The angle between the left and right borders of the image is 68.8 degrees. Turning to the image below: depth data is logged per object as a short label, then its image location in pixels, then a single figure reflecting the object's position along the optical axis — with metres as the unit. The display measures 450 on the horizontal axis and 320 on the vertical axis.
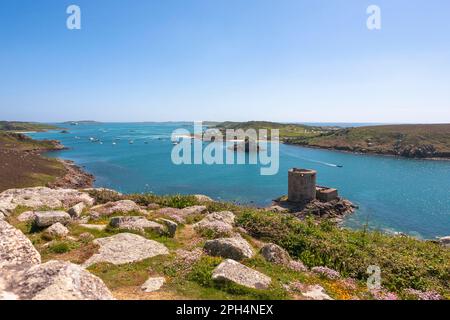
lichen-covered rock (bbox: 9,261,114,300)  8.42
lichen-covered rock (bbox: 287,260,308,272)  16.11
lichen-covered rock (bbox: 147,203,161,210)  28.94
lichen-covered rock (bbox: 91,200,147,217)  24.91
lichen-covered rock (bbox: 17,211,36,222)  22.67
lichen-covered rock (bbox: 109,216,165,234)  20.11
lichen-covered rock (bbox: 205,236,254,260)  16.52
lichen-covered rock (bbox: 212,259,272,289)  12.70
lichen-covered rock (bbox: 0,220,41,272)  11.16
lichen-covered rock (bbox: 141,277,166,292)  12.46
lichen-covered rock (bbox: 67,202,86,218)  23.50
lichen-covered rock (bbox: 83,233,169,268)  15.53
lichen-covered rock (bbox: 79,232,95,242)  18.38
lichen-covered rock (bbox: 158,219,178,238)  20.39
